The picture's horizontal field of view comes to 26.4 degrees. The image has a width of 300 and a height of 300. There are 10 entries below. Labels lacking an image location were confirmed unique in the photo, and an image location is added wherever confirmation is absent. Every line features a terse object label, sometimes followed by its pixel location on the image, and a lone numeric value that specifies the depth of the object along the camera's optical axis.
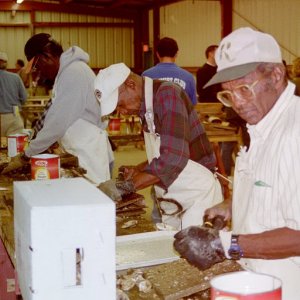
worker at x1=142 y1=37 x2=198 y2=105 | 6.37
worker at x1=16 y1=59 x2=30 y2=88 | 14.80
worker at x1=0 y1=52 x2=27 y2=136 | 9.06
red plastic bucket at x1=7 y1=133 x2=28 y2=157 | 5.11
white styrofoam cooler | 1.78
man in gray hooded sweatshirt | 4.68
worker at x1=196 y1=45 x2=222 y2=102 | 8.88
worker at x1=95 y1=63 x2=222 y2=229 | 3.46
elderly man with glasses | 2.04
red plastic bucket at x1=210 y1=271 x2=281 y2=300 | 1.53
